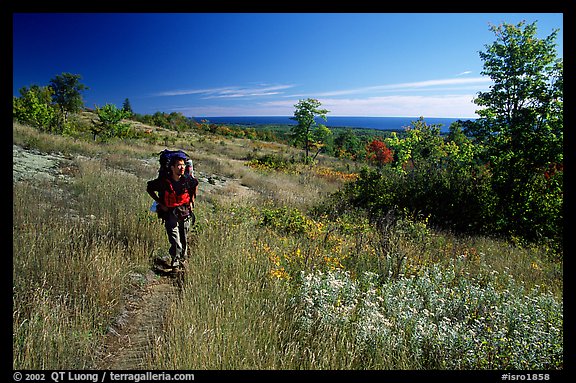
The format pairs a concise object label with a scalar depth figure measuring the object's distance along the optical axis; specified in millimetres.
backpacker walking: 3764
